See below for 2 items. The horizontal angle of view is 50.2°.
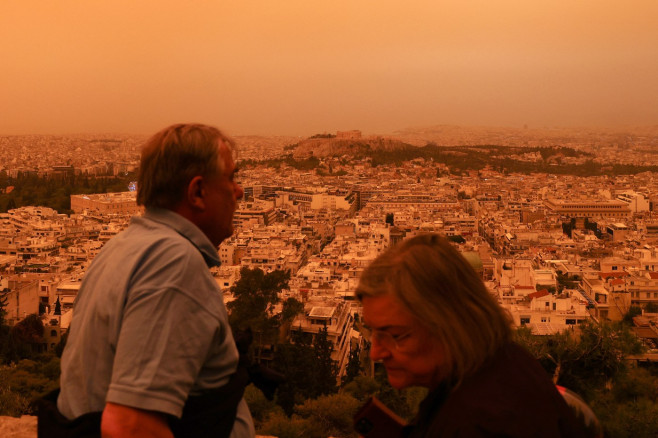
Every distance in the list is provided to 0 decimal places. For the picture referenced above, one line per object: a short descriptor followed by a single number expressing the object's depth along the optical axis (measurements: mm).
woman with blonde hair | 680
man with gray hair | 689
